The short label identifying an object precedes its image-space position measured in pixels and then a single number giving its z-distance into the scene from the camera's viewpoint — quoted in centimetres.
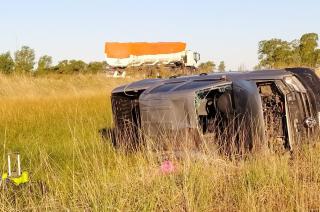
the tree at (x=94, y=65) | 4550
